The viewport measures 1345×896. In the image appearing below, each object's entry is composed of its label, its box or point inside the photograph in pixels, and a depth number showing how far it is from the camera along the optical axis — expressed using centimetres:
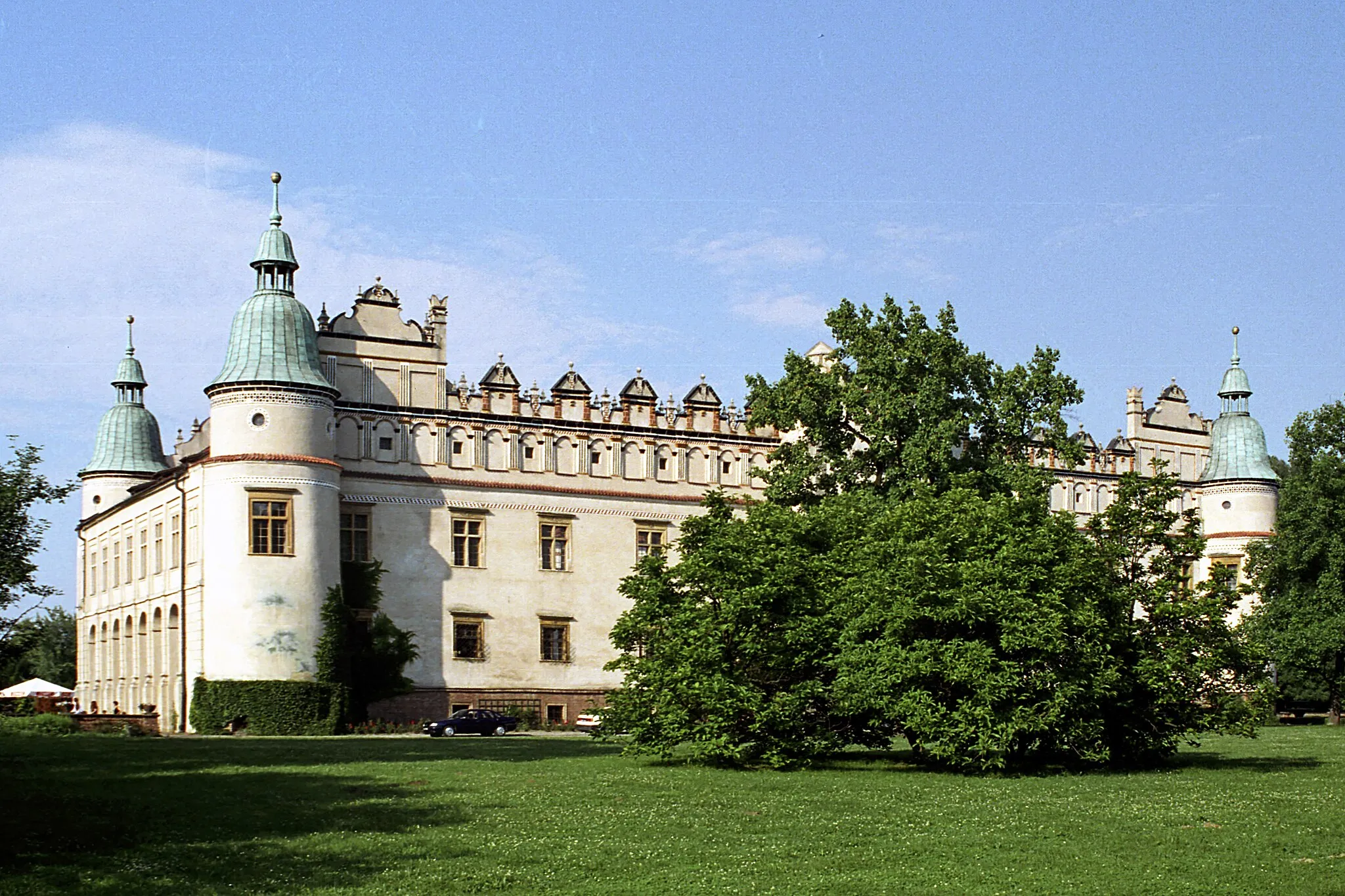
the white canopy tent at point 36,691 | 5955
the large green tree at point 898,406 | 5281
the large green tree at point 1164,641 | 3244
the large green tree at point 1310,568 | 5903
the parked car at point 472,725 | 5322
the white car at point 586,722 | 5812
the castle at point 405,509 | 5409
